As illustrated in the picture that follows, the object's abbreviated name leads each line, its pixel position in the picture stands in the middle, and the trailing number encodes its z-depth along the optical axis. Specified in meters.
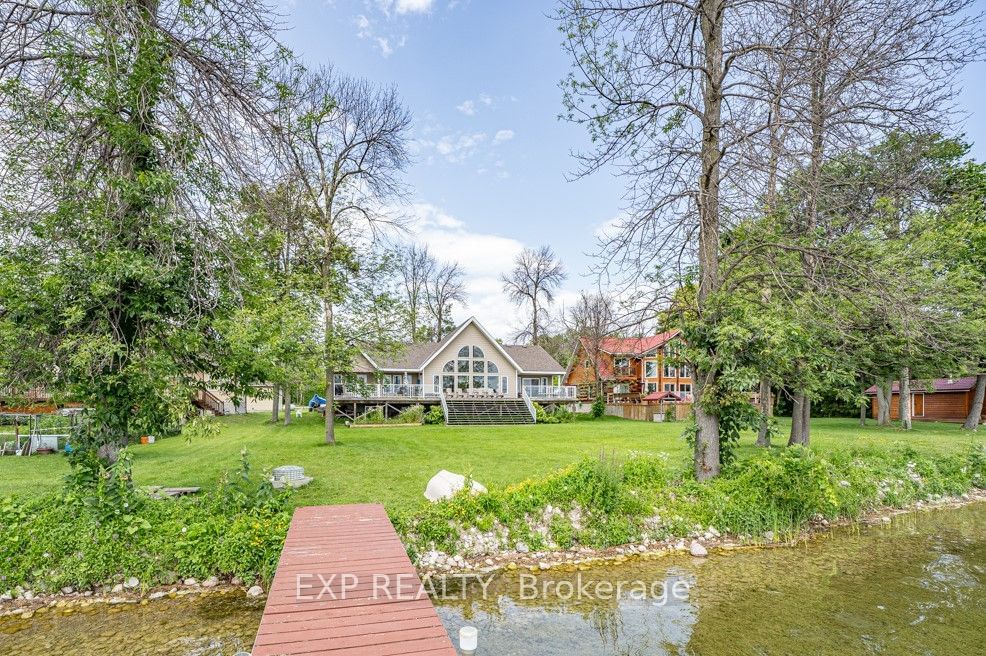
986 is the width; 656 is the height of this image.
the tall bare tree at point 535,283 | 37.16
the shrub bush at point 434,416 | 23.44
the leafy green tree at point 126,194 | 5.66
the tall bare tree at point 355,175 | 15.47
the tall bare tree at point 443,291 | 37.38
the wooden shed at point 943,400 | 24.27
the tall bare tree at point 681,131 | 7.98
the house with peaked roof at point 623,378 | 32.25
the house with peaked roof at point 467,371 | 26.86
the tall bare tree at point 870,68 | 6.80
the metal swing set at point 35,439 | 13.48
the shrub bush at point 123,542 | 5.57
